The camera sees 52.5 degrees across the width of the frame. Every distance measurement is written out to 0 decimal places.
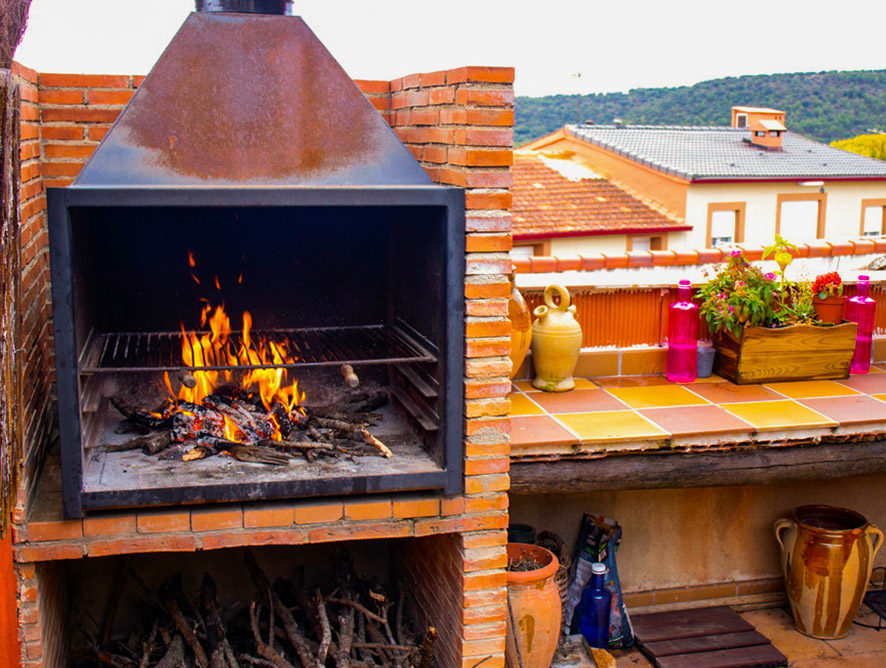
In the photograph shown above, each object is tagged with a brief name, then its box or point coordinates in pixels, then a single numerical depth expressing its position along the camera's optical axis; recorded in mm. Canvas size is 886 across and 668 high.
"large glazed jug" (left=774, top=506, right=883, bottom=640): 3957
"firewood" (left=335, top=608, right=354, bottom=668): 3213
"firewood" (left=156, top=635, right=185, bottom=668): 3186
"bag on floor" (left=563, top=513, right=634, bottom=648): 3908
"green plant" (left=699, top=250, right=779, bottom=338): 4234
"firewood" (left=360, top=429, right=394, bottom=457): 3127
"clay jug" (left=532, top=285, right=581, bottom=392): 4094
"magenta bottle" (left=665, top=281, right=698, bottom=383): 4270
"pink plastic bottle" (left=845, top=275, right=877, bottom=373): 4441
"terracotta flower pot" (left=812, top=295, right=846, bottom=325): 4402
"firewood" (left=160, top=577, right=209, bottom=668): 3221
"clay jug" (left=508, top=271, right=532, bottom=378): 3982
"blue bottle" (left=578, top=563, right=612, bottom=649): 3795
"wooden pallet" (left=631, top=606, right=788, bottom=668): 3758
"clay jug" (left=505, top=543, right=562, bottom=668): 3352
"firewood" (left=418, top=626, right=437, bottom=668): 3207
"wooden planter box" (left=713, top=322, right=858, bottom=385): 4254
